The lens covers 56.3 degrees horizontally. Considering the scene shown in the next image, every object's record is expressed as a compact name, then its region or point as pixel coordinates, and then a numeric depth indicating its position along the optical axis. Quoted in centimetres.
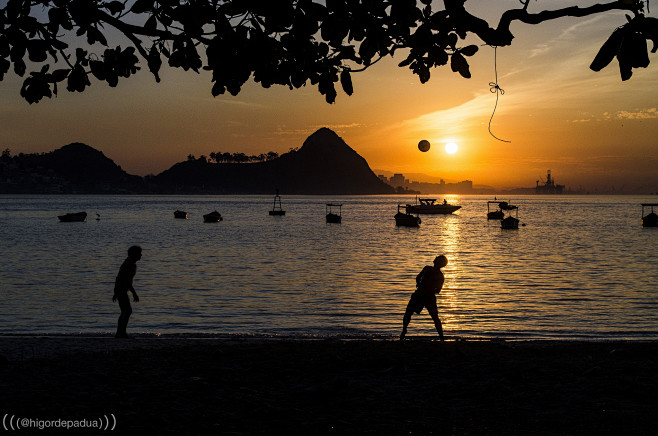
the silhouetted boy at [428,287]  1310
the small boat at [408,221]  10262
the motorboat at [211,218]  11662
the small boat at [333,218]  11494
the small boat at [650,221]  10169
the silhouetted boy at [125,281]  1309
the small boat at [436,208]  13773
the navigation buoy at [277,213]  13762
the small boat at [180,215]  12929
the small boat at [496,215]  12962
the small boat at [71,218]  10850
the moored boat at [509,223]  9338
